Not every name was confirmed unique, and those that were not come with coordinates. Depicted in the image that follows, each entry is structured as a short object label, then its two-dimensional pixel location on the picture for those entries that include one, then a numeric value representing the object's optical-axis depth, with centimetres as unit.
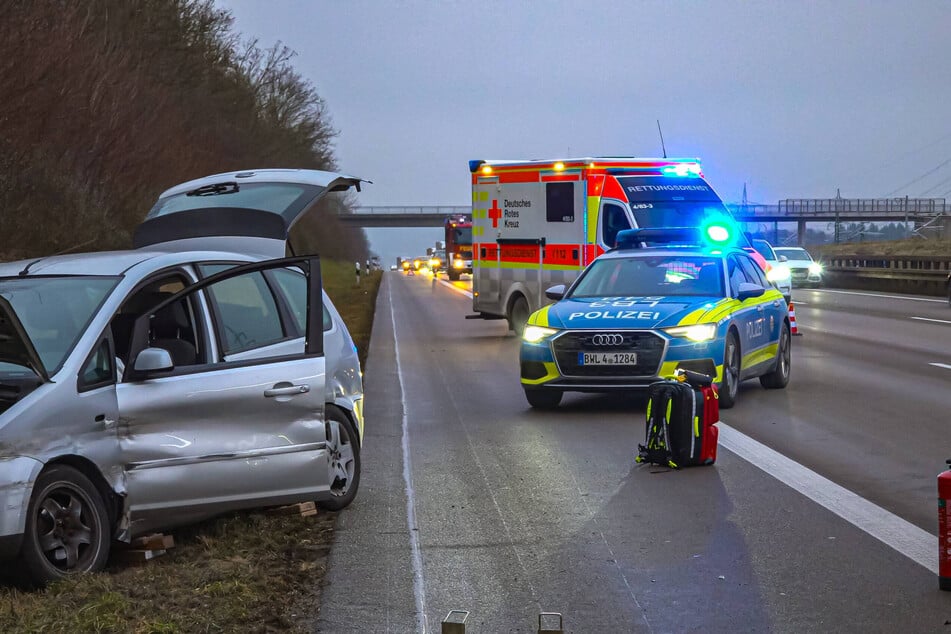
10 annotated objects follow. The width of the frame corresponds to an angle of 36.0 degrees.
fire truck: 7388
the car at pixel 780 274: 2911
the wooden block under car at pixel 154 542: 715
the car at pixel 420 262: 11408
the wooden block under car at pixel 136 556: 709
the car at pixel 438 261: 10144
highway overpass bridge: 15400
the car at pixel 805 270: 4997
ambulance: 2197
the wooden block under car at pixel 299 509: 826
